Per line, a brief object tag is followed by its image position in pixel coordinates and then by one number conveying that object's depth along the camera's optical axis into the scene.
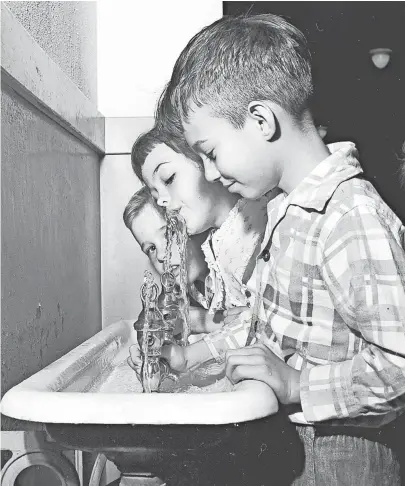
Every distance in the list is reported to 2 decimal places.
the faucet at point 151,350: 0.63
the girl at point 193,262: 0.79
